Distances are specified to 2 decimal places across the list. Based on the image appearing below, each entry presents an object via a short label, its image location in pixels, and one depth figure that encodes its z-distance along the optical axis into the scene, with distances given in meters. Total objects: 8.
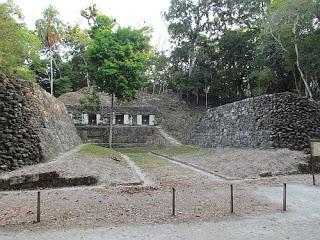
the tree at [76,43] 39.12
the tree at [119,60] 25.05
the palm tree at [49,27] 31.22
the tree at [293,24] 19.67
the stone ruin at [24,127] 11.46
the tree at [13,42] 18.80
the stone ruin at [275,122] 15.79
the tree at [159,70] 38.28
